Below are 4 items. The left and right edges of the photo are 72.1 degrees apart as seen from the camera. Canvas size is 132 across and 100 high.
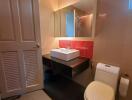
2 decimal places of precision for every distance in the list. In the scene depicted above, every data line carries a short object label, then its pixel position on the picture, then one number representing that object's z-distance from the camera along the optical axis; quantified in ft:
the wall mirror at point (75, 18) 5.60
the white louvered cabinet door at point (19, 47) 4.92
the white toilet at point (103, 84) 3.76
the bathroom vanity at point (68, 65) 4.80
